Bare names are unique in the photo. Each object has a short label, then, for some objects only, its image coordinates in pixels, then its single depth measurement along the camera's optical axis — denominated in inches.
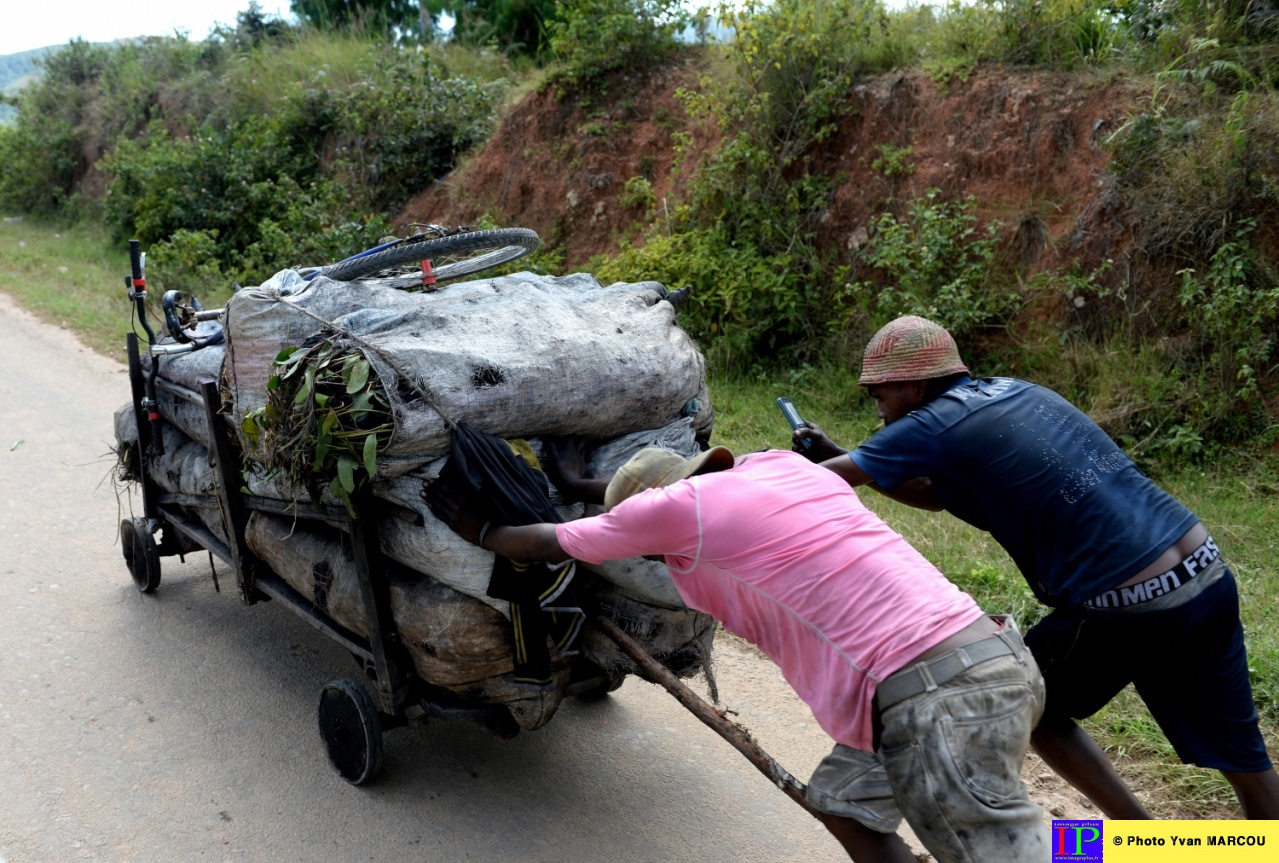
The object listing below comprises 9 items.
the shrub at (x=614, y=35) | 409.4
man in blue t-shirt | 105.7
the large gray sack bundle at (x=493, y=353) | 118.6
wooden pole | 98.3
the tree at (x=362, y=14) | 700.7
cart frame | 125.1
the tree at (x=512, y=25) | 569.4
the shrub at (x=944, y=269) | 259.9
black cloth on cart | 113.5
